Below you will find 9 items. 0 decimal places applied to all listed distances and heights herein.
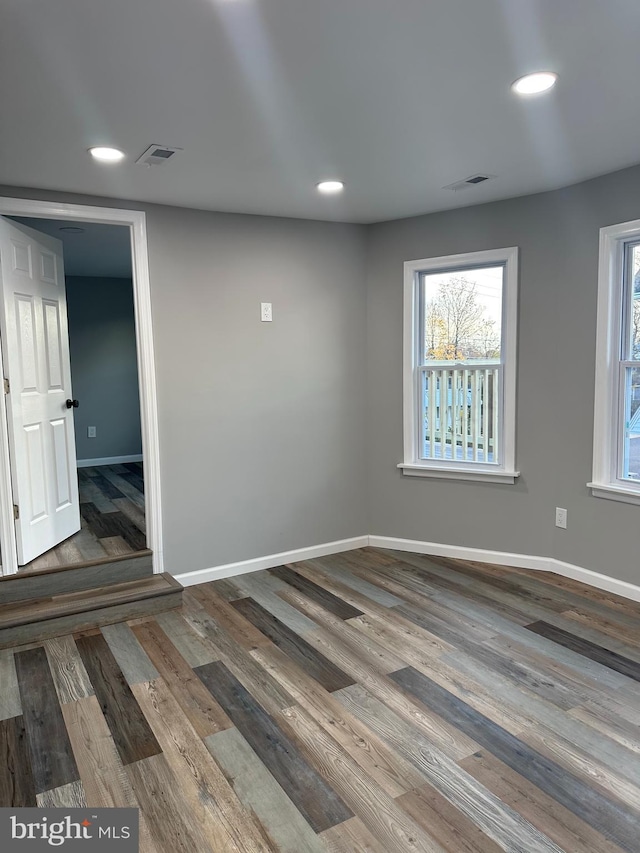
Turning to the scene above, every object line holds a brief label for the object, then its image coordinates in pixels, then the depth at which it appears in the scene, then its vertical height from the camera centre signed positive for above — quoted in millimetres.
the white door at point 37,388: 3295 -96
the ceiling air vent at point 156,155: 2578 +943
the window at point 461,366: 3834 -16
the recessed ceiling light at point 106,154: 2598 +952
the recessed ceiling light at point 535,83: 2006 +948
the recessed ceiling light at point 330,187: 3189 +964
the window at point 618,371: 3312 -59
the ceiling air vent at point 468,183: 3166 +973
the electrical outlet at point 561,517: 3697 -953
